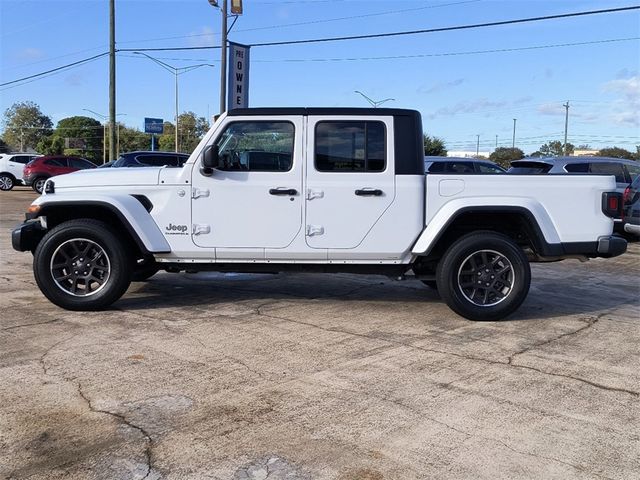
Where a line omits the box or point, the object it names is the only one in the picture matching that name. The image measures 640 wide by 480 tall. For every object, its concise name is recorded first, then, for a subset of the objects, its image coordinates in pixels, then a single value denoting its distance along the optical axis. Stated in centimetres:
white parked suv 2850
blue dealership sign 4938
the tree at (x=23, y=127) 10538
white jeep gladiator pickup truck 602
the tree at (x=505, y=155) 7023
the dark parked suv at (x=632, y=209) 1149
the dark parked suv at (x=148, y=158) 1738
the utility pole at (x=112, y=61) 2655
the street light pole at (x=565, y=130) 7039
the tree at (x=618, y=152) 6541
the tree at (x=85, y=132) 10209
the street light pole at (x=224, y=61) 2166
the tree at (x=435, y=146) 5301
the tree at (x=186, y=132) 9381
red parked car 2547
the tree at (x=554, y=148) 8624
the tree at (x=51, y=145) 9100
